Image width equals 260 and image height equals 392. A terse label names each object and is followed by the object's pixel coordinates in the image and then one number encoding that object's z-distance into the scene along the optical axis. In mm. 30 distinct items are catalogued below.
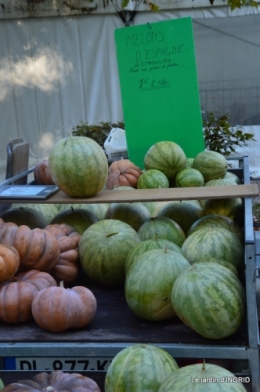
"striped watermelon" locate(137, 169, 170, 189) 3295
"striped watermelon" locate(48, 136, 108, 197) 2725
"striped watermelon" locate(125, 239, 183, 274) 2504
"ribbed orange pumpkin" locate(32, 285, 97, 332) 2158
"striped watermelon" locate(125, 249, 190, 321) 2240
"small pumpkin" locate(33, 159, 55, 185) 3527
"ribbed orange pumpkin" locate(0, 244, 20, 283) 2287
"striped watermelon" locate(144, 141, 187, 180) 3459
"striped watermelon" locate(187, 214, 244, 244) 2768
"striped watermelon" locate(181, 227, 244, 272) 2502
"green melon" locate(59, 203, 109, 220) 3326
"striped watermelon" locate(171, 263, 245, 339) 2051
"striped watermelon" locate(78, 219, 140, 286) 2645
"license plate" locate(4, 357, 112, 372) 2135
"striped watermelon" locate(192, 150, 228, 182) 3463
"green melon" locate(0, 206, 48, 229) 3084
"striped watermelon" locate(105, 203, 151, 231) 3086
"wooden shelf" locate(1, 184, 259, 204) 2592
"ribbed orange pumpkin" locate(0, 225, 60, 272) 2488
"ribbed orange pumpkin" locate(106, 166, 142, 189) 3475
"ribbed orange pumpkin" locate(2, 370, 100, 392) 1630
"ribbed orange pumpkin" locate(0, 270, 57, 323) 2250
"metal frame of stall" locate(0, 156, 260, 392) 2027
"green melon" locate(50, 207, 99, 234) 3064
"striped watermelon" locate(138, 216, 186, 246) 2775
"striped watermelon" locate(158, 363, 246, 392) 1516
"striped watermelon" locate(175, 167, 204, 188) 3312
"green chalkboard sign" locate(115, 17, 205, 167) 3793
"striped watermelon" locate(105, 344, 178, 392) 1761
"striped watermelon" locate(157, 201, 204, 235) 3045
